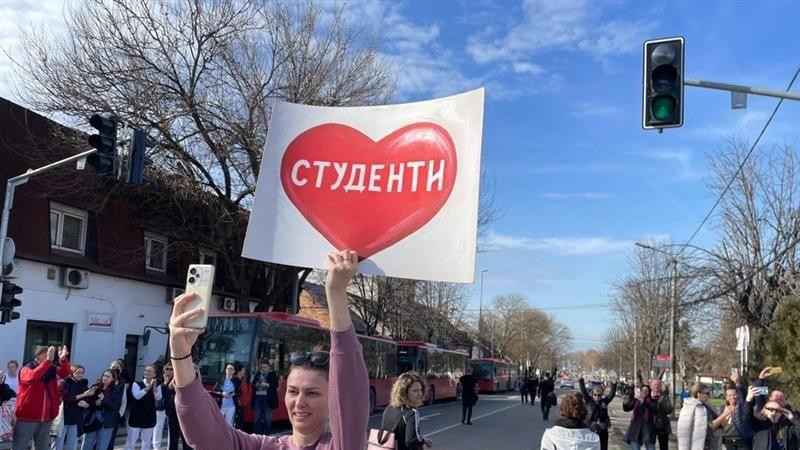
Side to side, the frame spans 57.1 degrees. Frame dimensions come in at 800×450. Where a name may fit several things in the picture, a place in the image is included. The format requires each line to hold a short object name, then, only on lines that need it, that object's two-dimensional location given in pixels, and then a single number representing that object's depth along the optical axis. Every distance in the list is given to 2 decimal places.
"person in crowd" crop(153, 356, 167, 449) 12.80
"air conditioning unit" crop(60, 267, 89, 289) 22.66
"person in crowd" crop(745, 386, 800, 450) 10.21
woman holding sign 2.43
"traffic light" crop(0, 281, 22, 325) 16.05
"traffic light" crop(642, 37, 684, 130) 9.69
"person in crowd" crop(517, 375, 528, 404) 41.28
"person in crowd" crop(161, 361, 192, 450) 12.64
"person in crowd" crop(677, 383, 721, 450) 10.78
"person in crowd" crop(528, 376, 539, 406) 38.52
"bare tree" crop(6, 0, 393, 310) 22.36
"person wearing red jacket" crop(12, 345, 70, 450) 11.28
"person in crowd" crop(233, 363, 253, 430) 16.02
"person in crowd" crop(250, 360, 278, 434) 16.97
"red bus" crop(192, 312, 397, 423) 19.41
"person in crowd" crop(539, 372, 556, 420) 27.59
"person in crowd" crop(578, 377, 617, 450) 12.20
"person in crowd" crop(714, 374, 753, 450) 10.33
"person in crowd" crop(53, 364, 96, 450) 12.47
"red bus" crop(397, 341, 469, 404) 36.44
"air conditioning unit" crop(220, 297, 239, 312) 32.06
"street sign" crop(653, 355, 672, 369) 31.38
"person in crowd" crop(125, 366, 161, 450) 12.39
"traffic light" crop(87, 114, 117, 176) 13.79
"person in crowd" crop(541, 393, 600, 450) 6.04
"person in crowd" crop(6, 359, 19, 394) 13.23
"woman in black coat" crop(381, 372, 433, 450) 6.79
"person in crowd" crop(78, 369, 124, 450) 12.34
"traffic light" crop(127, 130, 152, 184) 14.46
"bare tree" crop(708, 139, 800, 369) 21.86
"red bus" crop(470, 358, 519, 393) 54.41
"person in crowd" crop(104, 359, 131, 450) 12.71
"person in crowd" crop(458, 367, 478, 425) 23.61
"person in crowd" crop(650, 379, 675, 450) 12.41
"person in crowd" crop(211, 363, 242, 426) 15.22
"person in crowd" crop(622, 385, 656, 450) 12.30
